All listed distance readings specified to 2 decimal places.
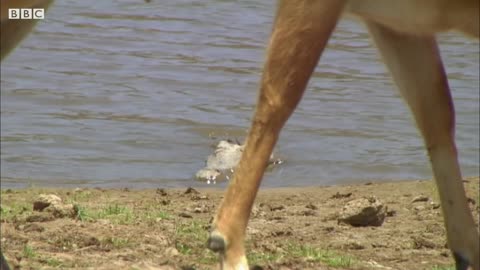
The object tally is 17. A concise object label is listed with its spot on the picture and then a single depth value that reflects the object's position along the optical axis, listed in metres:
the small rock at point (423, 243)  13.09
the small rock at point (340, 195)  16.34
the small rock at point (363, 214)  14.02
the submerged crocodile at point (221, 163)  18.73
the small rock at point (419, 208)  15.44
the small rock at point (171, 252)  11.67
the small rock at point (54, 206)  13.32
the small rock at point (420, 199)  16.06
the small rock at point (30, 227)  12.52
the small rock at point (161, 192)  16.51
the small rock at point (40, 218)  13.05
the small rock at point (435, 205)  15.51
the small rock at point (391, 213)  15.12
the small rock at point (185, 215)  14.15
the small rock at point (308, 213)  14.81
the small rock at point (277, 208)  15.15
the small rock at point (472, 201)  15.54
